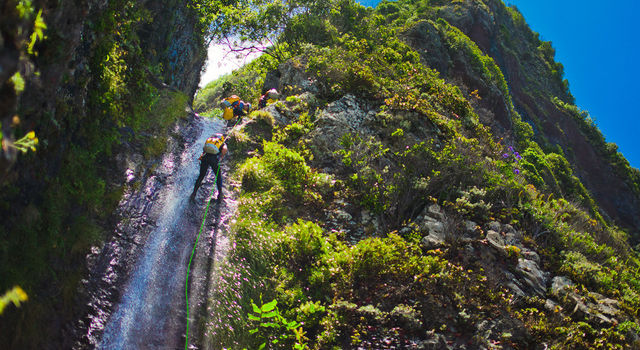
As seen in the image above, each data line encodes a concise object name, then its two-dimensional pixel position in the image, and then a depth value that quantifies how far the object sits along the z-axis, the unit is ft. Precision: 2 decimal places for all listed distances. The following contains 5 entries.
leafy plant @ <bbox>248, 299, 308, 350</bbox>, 20.89
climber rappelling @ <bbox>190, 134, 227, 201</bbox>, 31.30
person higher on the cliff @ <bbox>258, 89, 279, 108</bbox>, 53.00
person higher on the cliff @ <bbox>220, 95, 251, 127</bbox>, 47.65
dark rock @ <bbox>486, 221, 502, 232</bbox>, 29.17
